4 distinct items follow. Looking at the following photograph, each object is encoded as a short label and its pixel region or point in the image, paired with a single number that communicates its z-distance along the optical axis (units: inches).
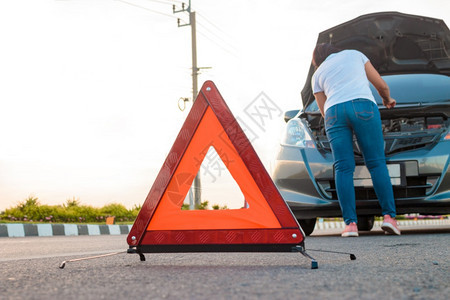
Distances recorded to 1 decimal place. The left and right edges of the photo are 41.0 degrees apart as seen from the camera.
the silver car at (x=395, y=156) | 211.6
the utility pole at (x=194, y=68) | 894.4
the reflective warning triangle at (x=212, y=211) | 111.3
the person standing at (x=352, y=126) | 191.0
